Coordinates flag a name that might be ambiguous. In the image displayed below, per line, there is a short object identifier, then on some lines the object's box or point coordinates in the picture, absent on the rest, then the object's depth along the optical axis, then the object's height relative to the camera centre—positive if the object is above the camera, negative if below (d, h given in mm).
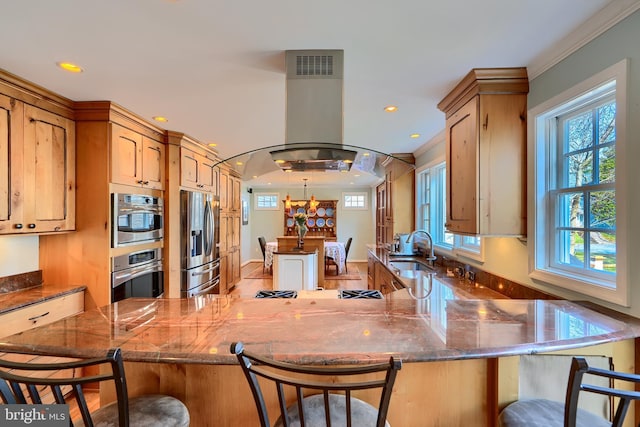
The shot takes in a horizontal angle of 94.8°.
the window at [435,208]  3340 +88
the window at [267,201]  9148 +420
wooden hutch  8992 -144
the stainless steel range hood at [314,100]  1727 +684
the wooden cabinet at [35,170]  2014 +345
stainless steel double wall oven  2650 -267
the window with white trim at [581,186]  1410 +154
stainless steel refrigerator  3607 -370
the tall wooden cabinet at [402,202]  4628 +191
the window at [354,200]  9102 +440
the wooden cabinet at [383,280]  2895 -744
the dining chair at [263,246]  7054 -788
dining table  7003 -922
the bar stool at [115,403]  840 -583
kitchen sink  3497 -612
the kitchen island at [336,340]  1005 -467
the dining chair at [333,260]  7211 -1153
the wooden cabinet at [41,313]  1899 -707
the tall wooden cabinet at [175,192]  3396 +268
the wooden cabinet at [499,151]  1935 +416
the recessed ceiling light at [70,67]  1847 +951
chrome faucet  2963 -389
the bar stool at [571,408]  841 -745
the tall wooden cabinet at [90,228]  2562 -113
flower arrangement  5340 -85
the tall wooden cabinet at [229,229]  4951 -256
